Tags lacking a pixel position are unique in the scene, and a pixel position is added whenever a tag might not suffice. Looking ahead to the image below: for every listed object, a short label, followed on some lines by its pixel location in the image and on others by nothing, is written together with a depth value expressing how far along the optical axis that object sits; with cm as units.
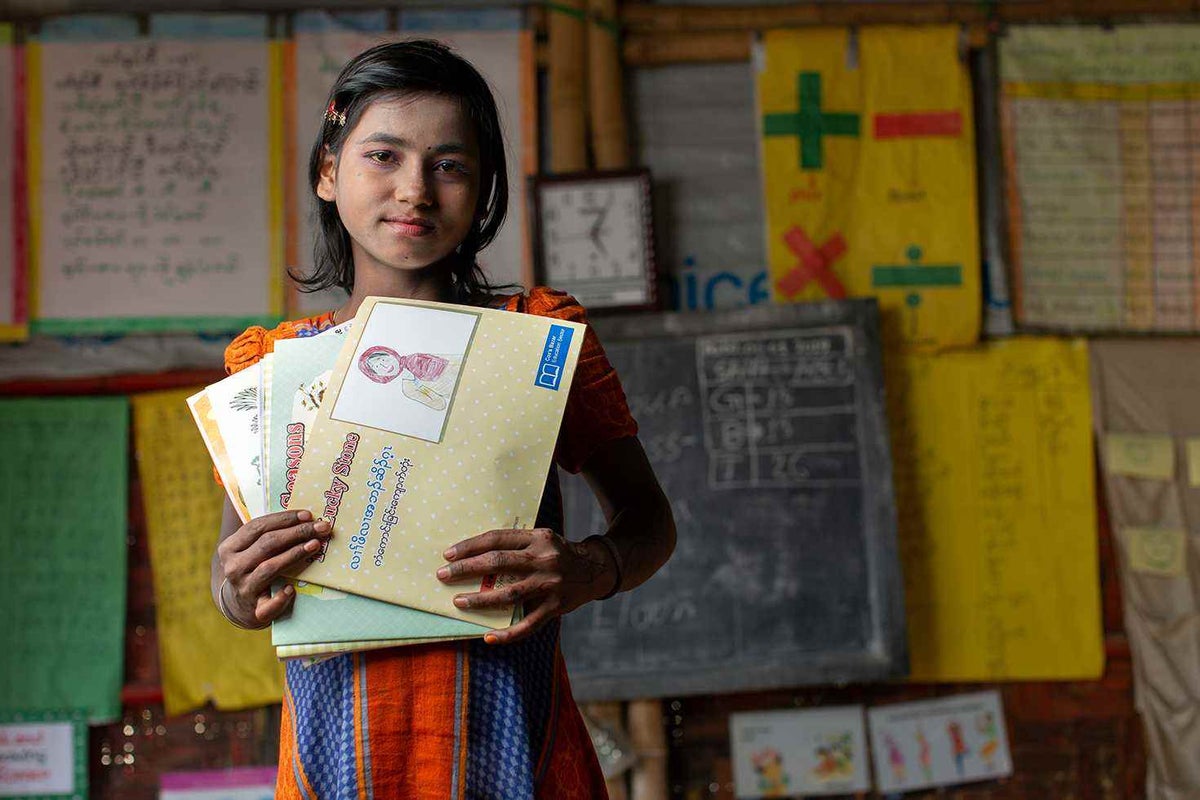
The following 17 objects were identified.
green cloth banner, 244
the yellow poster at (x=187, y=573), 244
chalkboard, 235
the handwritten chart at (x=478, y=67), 245
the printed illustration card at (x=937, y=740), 251
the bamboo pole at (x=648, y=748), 240
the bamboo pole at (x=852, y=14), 250
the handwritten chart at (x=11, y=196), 242
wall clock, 241
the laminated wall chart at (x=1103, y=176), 251
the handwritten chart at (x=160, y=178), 244
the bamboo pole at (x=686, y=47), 249
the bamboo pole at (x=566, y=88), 244
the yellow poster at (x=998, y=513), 248
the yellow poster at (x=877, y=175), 248
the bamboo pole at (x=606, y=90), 244
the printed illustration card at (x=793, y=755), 248
